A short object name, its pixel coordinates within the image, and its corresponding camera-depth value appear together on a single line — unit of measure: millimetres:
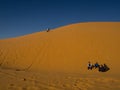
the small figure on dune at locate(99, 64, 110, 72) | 8886
